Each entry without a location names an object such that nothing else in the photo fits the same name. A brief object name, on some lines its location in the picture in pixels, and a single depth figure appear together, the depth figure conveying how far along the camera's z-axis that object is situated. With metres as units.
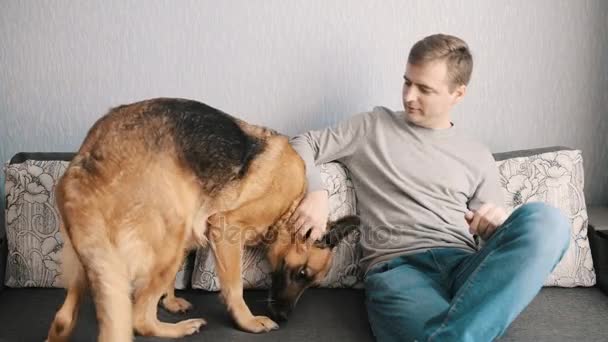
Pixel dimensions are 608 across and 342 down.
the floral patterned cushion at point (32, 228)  2.25
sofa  2.11
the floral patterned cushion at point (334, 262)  2.28
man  1.63
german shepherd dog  1.73
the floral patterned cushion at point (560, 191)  2.29
